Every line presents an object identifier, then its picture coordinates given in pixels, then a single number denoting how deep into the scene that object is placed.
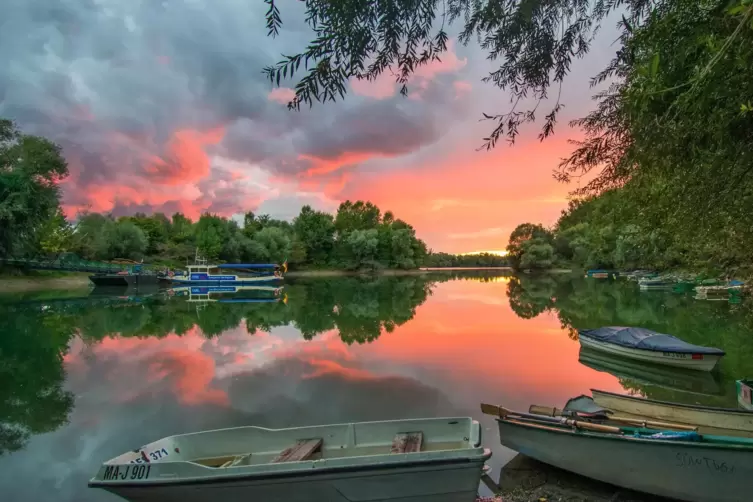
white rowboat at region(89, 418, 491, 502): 5.23
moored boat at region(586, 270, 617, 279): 71.15
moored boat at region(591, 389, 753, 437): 6.49
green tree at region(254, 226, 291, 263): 81.19
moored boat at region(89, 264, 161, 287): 48.78
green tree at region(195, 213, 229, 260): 74.25
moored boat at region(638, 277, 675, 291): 41.50
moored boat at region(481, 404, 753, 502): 5.15
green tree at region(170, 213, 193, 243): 79.31
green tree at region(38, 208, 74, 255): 53.97
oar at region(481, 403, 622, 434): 6.02
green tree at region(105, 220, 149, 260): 63.62
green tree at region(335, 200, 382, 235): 107.09
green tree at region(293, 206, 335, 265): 94.62
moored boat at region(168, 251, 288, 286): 53.69
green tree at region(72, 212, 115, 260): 59.02
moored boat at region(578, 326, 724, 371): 12.50
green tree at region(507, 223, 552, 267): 101.04
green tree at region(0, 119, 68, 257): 40.94
